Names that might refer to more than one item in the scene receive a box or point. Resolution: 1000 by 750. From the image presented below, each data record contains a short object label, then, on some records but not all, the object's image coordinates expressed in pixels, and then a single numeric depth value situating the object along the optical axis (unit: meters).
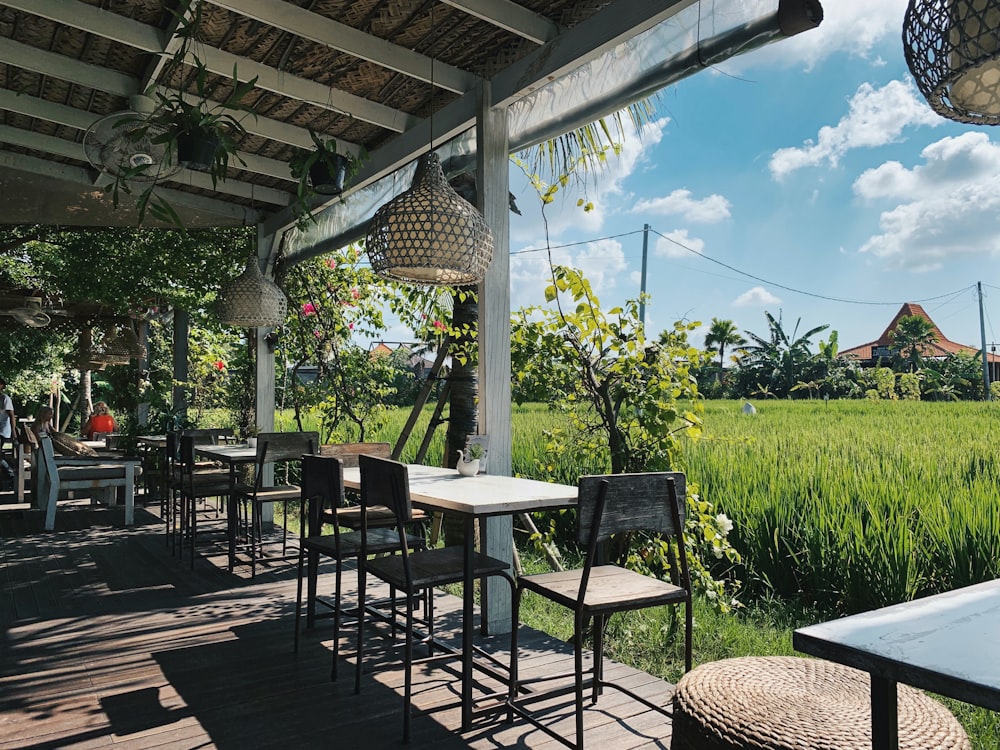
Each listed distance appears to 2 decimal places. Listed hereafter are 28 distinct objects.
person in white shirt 8.93
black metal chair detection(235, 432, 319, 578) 4.52
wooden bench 6.39
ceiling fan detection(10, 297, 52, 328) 7.23
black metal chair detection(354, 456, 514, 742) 2.40
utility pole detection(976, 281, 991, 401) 26.20
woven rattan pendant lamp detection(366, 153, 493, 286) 2.80
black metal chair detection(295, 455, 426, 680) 2.94
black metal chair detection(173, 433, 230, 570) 4.88
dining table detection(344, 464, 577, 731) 2.39
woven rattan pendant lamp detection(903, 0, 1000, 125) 1.18
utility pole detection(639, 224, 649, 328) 29.50
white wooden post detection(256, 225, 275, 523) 6.36
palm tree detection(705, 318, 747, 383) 48.78
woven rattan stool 1.32
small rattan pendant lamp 5.12
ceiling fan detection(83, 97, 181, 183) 3.37
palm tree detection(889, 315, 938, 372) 41.12
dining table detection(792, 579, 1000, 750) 0.87
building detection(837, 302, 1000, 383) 42.47
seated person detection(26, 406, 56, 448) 7.91
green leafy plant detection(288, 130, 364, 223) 3.74
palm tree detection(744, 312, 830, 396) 38.00
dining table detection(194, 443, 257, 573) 4.74
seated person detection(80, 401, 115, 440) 10.45
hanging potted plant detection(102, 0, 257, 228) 2.01
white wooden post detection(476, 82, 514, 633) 3.51
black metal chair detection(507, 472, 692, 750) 2.10
